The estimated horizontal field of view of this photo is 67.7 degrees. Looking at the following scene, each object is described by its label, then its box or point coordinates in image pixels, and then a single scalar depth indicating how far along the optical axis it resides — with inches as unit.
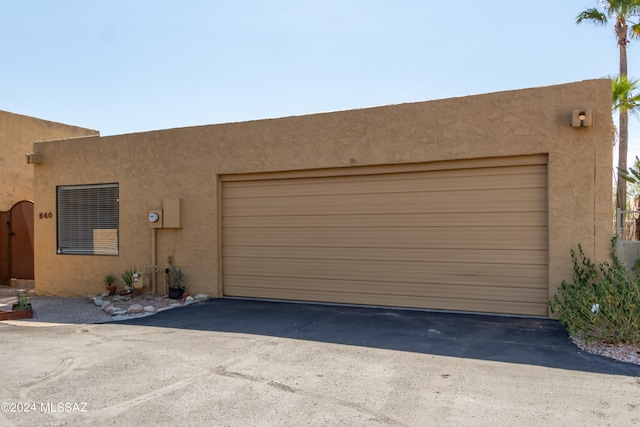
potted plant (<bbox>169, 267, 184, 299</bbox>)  381.1
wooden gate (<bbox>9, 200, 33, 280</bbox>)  506.0
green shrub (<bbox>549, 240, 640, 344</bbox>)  225.9
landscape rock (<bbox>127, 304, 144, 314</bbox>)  338.3
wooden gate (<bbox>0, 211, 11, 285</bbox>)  512.1
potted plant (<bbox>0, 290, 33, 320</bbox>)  335.9
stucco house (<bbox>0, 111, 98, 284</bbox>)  508.1
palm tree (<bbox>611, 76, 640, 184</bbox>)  515.2
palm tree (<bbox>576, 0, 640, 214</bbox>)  620.7
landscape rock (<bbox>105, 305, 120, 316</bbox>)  339.3
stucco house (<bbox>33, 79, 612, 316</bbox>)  287.6
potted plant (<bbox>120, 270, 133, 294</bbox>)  402.0
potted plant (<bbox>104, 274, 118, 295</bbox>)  405.7
